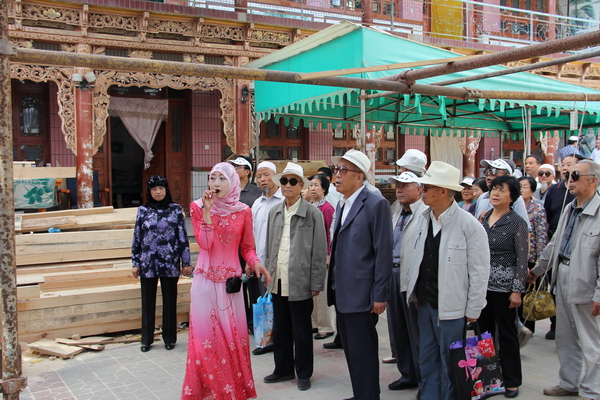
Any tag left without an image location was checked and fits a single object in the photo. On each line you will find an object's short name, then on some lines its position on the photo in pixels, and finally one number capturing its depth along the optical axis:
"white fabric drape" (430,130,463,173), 16.48
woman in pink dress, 3.67
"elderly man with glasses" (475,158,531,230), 5.21
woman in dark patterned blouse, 3.97
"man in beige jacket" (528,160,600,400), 3.66
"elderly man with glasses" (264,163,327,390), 4.19
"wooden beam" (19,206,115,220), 6.89
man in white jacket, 3.40
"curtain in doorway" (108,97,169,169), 12.21
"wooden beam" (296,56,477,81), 3.39
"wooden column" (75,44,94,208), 10.15
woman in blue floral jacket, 5.11
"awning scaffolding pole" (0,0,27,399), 2.61
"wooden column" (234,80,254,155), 11.33
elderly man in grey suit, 3.51
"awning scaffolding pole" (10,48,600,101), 2.93
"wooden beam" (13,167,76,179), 8.25
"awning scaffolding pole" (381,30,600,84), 3.10
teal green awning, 6.72
